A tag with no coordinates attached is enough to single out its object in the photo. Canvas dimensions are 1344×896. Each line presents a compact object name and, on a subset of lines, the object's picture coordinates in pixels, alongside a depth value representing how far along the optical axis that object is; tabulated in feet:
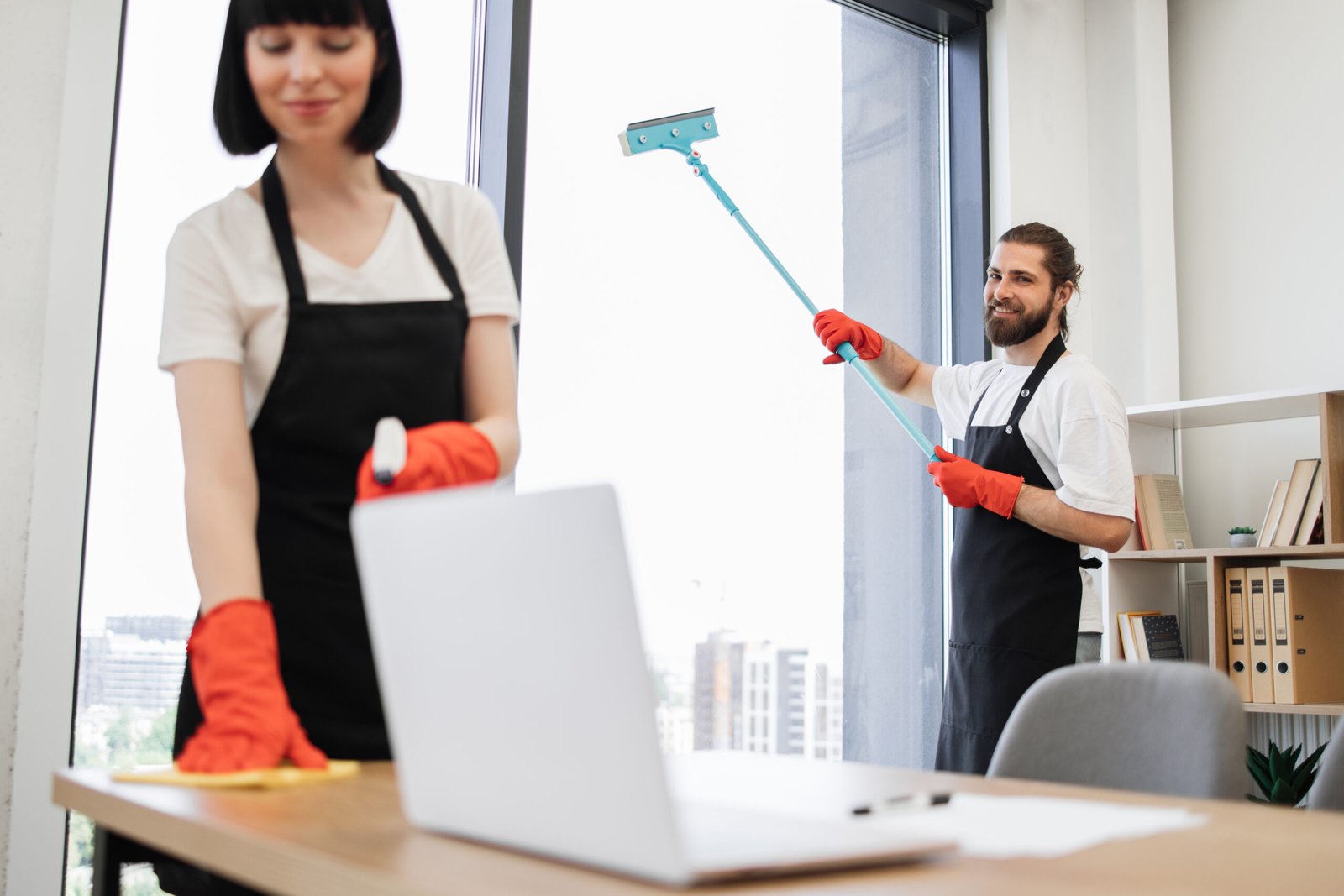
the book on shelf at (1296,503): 10.48
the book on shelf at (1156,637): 11.19
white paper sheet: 2.57
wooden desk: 2.11
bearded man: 8.24
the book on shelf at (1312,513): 10.37
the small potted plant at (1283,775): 10.07
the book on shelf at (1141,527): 11.47
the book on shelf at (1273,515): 10.65
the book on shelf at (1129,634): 11.20
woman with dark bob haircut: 3.75
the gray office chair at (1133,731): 4.24
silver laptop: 2.00
